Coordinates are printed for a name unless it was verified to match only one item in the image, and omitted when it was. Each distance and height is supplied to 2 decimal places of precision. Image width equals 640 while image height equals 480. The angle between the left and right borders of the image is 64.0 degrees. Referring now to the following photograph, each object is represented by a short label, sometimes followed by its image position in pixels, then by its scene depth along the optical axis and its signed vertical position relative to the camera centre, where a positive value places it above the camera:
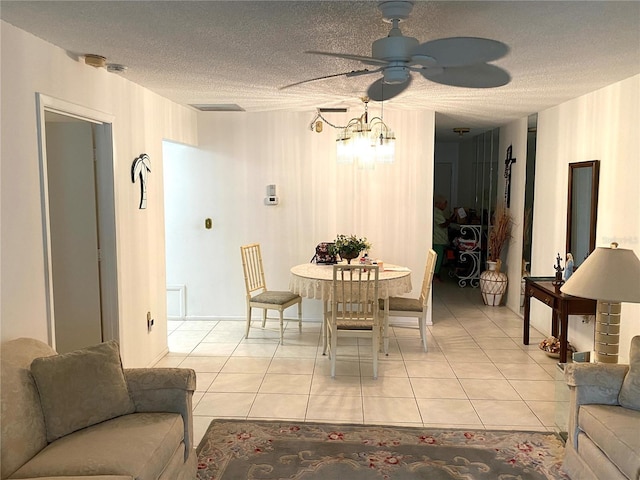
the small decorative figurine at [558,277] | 4.50 -0.71
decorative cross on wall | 6.56 +0.32
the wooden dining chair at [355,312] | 4.22 -0.95
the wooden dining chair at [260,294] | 5.14 -1.00
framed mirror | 4.35 -0.10
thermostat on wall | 5.86 +0.02
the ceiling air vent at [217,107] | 5.23 +0.96
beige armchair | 2.39 -1.07
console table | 4.18 -0.89
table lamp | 2.85 -0.50
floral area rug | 2.82 -1.50
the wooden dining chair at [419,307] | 4.91 -1.05
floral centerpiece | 4.96 -0.49
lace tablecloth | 4.59 -0.77
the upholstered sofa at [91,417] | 2.08 -1.02
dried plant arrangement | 6.60 -0.47
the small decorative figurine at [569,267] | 4.46 -0.61
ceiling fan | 2.22 +0.65
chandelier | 4.41 +0.47
